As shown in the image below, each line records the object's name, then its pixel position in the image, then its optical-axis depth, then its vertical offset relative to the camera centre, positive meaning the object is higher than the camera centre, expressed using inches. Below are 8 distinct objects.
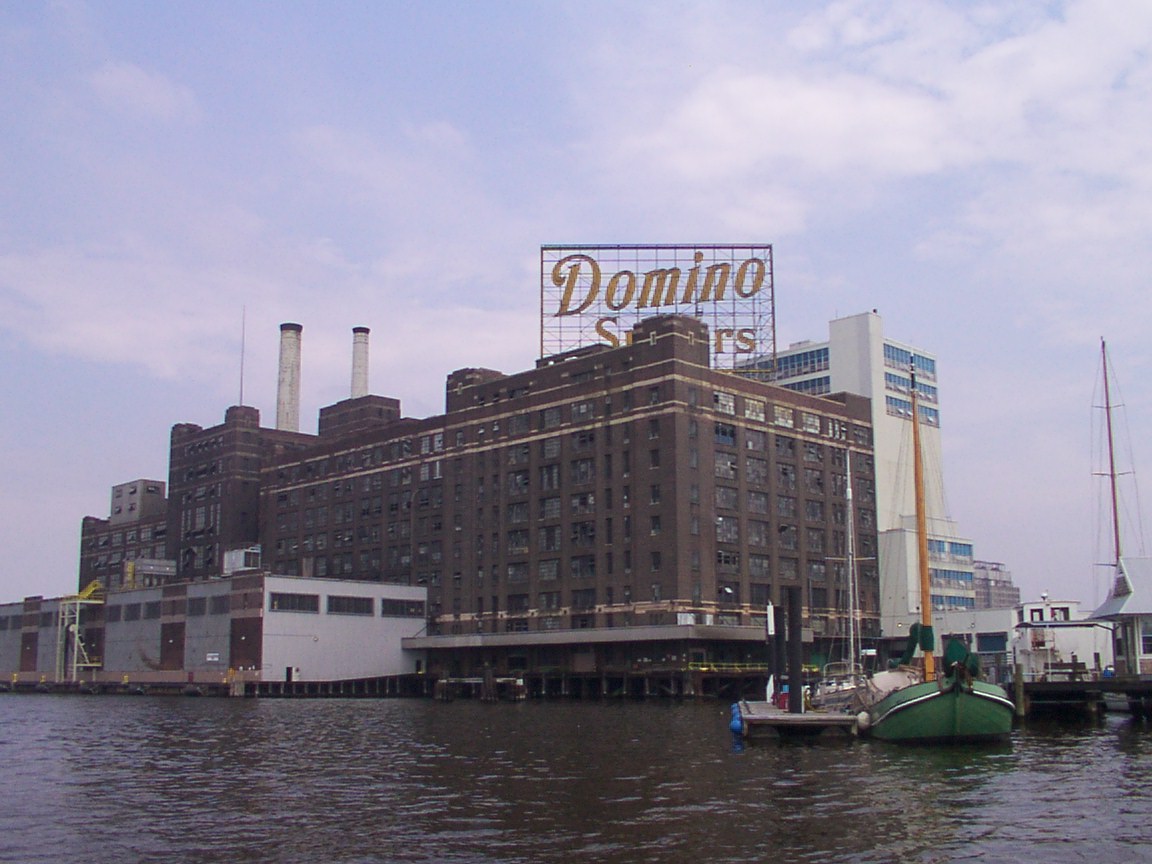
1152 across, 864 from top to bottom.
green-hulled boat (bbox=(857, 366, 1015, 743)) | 2187.5 -144.7
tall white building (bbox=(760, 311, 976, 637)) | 6250.0 +956.5
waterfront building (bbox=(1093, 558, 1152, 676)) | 2940.5 +36.8
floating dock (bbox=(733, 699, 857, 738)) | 2356.1 -182.2
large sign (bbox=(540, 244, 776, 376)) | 5782.5 +1599.7
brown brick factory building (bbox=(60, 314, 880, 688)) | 5398.6 +567.1
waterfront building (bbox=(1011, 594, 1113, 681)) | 3097.9 -38.2
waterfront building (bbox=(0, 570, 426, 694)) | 5753.0 -20.1
